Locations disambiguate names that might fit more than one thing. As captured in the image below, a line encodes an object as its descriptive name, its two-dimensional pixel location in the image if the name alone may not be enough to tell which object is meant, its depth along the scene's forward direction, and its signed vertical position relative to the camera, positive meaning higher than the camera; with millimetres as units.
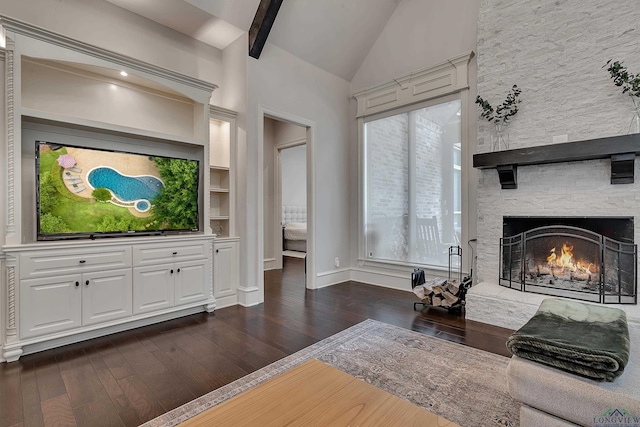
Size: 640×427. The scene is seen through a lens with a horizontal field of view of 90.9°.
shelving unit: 4023 +509
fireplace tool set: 3516 -902
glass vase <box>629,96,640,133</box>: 2768 +826
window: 4227 +403
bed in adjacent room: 7621 -380
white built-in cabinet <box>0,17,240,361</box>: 2518 +87
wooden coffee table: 1124 -746
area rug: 1773 -1123
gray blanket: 1302 -599
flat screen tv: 2789 +204
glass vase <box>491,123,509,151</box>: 3471 +810
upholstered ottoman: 1219 -752
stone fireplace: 2887 +960
